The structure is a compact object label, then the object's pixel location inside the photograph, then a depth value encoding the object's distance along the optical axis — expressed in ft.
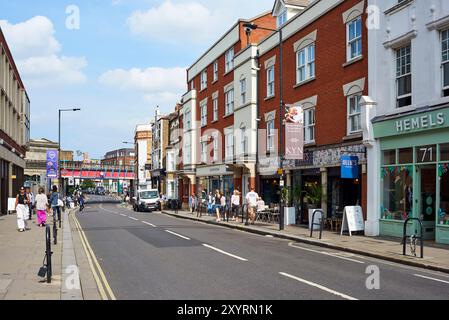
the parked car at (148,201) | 151.84
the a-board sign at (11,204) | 103.09
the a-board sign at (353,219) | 62.64
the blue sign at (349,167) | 63.52
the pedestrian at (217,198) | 99.71
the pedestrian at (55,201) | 77.10
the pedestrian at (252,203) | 82.23
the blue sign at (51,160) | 125.73
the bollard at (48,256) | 30.55
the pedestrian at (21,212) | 68.01
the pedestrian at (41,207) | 74.22
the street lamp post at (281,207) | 70.51
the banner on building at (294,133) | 74.28
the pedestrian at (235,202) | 91.22
